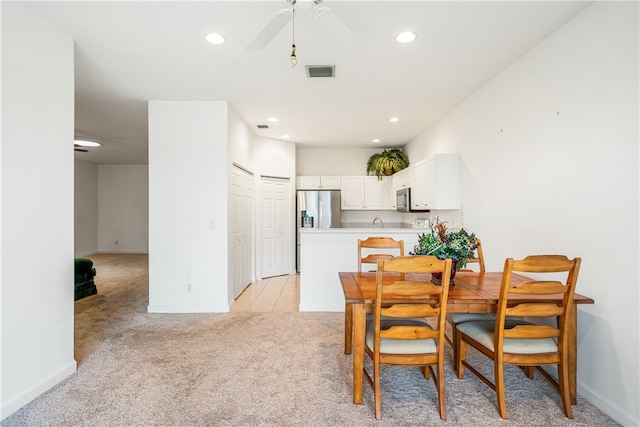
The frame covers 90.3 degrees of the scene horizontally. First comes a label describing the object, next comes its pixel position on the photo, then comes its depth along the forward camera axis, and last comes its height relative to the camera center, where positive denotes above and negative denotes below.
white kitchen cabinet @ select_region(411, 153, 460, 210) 3.92 +0.39
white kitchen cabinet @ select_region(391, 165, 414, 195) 5.03 +0.59
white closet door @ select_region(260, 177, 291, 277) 5.64 -0.26
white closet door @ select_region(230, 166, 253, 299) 4.32 -0.21
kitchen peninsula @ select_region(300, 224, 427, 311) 3.89 -0.59
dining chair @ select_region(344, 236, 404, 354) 2.93 -0.30
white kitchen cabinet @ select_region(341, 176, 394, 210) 6.38 +0.40
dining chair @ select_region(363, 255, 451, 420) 1.84 -0.65
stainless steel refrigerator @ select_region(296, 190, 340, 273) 5.99 +0.10
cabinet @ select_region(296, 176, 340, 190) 6.31 +0.62
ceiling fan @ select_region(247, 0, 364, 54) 1.66 +1.01
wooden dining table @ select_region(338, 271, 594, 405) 1.94 -0.59
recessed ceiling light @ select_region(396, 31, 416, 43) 2.35 +1.33
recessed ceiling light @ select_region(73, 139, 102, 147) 5.74 +1.33
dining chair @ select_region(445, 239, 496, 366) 2.36 -0.79
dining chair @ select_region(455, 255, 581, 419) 1.79 -0.69
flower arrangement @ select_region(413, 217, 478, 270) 2.21 -0.23
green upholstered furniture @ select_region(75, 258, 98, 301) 4.37 -0.91
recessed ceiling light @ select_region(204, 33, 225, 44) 2.37 +1.33
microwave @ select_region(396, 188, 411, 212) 5.08 +0.22
